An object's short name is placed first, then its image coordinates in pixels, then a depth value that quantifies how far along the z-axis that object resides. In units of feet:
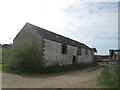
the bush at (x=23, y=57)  29.83
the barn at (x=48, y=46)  34.70
